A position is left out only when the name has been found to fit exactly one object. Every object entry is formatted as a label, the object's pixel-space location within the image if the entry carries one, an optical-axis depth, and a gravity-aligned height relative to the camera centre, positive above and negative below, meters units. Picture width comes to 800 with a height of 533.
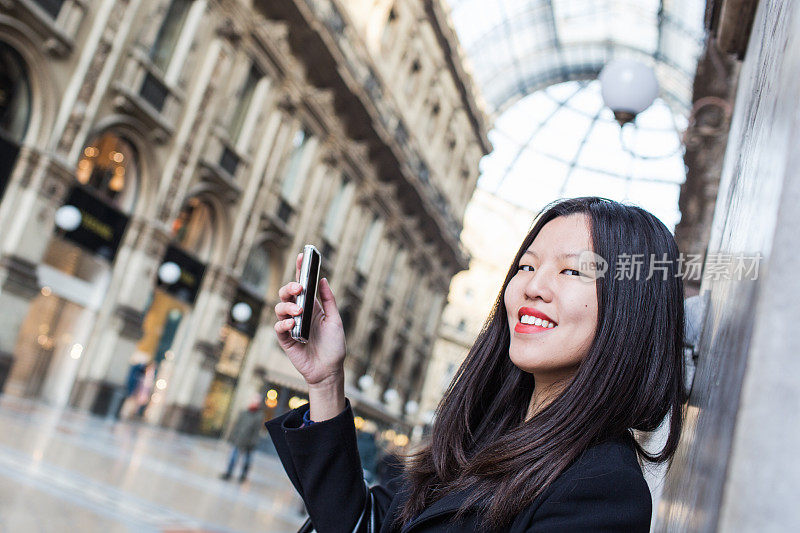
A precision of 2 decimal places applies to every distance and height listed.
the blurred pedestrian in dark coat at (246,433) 11.52 -0.72
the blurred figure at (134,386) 15.74 -0.68
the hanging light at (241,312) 18.50 +1.68
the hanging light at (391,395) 27.17 +1.08
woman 1.17 +0.11
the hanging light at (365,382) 26.28 +1.23
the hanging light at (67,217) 12.42 +1.84
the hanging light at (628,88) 5.23 +2.71
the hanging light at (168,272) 15.72 +1.81
